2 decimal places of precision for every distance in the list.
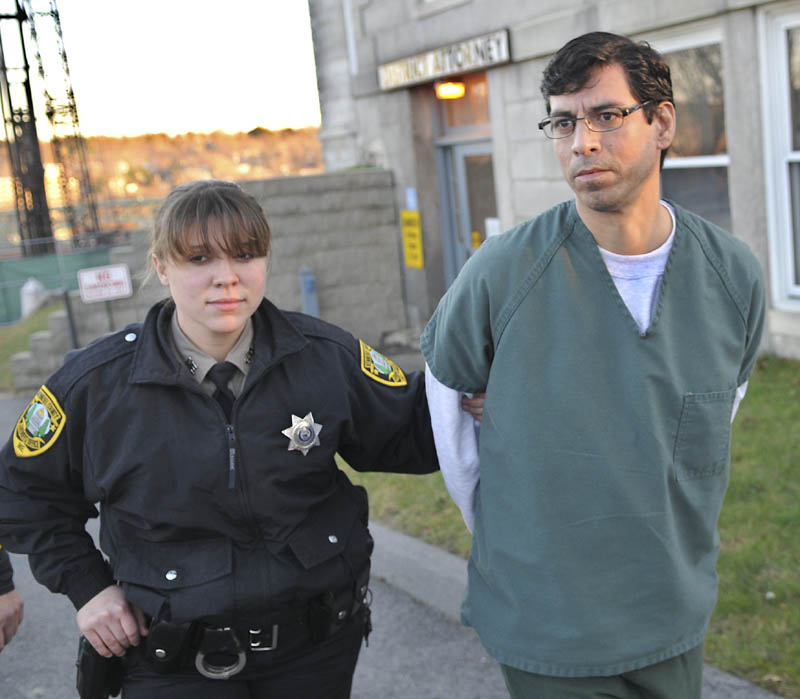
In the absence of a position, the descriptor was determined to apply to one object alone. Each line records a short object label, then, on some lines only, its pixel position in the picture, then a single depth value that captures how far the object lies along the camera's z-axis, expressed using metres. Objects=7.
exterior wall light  11.32
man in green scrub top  2.10
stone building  7.43
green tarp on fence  18.31
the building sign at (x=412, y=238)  12.29
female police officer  2.38
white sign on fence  10.71
